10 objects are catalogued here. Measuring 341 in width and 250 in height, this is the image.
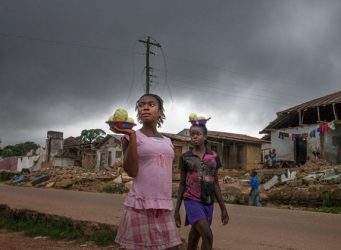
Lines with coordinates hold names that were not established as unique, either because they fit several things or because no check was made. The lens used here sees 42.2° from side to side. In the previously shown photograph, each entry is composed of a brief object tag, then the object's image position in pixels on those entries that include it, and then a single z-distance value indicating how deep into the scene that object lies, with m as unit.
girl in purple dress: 4.39
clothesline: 24.25
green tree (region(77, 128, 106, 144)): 67.22
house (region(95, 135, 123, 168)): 41.69
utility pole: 30.17
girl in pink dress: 3.12
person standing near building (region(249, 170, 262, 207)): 15.42
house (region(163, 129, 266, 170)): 34.59
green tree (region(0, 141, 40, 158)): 82.81
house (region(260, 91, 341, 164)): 25.16
